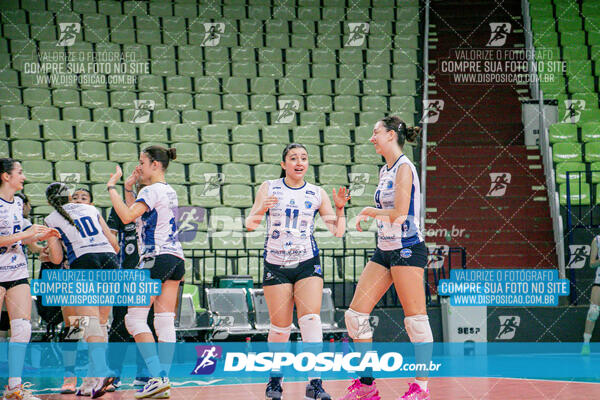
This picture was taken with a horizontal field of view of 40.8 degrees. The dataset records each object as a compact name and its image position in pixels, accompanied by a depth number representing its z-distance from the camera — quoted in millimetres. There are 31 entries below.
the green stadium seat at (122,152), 12359
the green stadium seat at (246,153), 12734
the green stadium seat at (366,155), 13086
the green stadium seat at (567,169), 12531
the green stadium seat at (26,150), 12172
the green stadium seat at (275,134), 13250
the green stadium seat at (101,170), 11875
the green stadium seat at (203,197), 11852
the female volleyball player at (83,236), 6820
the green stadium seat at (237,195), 11938
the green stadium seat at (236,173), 12312
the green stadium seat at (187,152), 12451
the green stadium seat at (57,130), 12570
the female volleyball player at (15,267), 5887
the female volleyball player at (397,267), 5508
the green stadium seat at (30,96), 13195
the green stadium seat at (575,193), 12117
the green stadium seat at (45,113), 13035
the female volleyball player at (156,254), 5941
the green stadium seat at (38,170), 11781
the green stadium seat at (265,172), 12470
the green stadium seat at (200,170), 12234
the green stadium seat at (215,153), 12562
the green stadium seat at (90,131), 12703
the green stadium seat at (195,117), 13414
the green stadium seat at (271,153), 12852
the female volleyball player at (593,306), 10227
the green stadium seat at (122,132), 12734
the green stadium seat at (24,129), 12469
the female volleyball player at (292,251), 5695
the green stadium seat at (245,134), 13102
